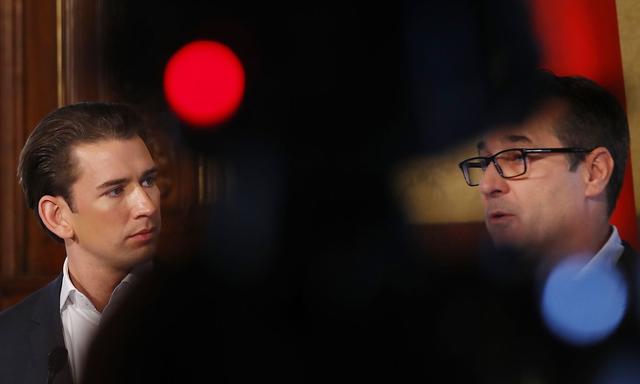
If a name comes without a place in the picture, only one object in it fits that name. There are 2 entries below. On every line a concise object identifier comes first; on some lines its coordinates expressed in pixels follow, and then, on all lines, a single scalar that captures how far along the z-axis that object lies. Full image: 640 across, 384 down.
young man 5.04
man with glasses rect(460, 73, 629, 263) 5.12
